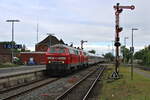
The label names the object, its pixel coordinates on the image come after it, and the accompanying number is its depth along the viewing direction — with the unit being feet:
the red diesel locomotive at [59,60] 101.55
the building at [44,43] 426.10
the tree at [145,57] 323.20
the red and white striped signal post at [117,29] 95.78
